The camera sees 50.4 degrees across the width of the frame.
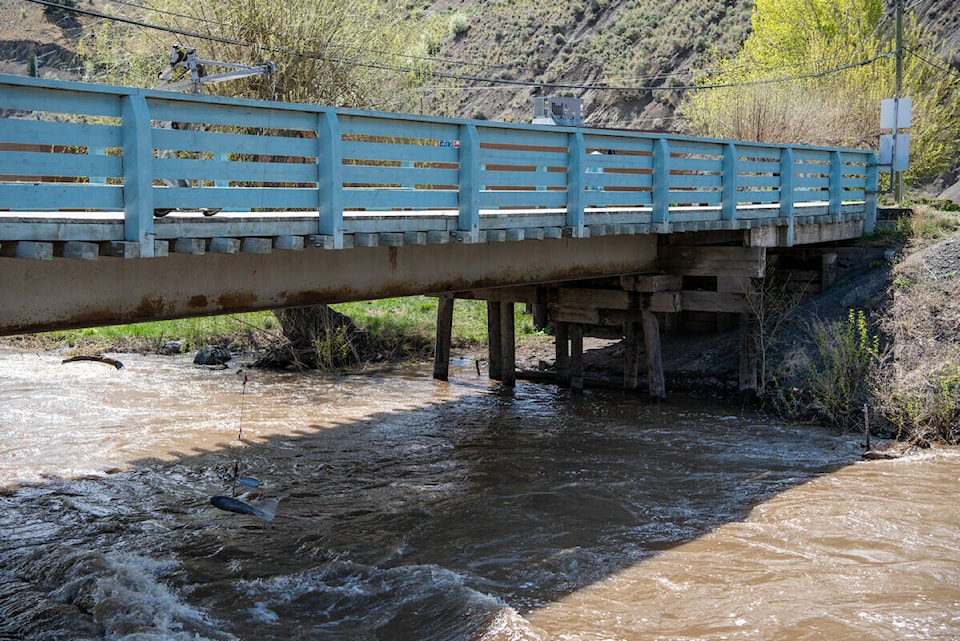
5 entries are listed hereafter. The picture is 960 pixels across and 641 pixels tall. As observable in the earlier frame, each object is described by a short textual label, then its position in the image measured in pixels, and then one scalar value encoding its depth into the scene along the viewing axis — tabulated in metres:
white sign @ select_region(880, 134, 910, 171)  19.42
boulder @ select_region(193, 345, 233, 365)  17.67
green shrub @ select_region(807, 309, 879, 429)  13.26
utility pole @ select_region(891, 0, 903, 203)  23.84
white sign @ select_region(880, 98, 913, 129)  19.55
